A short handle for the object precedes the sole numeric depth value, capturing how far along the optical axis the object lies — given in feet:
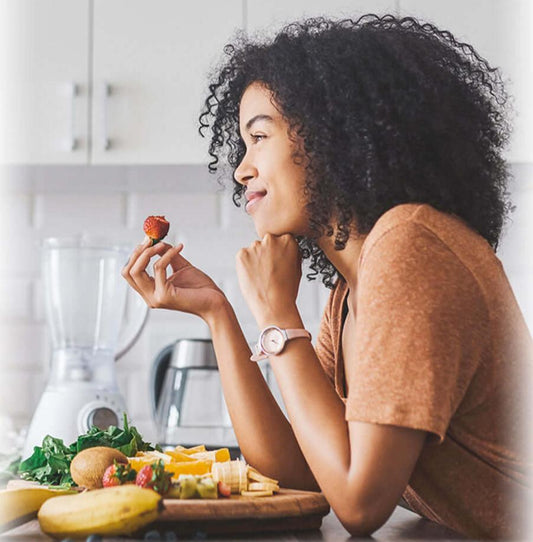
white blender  6.36
